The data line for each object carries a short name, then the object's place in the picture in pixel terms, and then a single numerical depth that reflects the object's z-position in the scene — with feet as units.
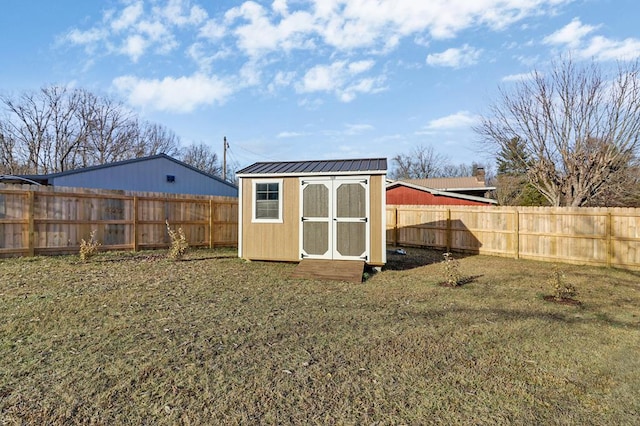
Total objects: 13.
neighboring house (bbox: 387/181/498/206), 56.80
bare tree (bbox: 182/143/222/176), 125.18
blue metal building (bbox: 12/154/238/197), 40.96
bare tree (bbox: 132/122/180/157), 100.37
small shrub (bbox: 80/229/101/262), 26.76
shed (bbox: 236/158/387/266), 25.63
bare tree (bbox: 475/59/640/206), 46.01
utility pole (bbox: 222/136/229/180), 87.88
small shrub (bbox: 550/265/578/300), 18.67
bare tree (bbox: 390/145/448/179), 134.31
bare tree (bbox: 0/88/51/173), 81.39
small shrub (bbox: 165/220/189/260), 28.53
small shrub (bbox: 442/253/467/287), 21.89
